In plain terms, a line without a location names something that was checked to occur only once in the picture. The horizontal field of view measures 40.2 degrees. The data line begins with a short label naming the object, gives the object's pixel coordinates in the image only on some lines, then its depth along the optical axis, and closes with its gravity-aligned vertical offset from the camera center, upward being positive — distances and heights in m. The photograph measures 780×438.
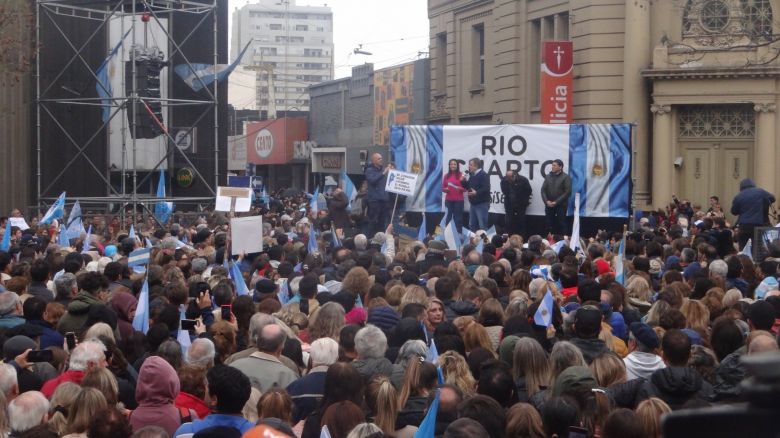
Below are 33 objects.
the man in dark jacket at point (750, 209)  16.34 -0.37
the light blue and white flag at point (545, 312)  8.09 -0.98
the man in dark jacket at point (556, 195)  18.75 -0.19
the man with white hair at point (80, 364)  6.34 -1.09
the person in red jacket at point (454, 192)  19.66 -0.15
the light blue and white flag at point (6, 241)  14.39 -0.80
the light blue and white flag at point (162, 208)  23.62 -0.58
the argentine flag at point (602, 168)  19.00 +0.29
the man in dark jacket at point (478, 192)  19.41 -0.15
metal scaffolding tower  25.41 +2.34
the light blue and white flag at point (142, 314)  8.45 -1.06
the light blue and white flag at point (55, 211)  18.09 -0.51
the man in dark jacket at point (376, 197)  19.98 -0.26
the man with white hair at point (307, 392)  6.34 -1.25
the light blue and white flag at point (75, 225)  17.52 -0.72
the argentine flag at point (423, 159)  20.55 +0.48
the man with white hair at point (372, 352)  6.60 -1.06
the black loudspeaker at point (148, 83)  26.27 +2.46
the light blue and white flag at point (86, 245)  14.14 -0.85
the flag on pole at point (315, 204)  22.10 -0.46
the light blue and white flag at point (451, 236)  15.06 -0.74
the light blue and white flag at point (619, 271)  11.84 -0.97
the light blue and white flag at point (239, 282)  10.52 -0.98
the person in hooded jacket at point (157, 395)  5.69 -1.15
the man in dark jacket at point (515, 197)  19.22 -0.24
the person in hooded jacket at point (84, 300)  8.29 -0.96
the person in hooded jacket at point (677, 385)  6.04 -1.14
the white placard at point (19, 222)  17.73 -0.67
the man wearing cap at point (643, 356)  6.81 -1.11
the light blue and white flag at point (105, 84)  24.83 +2.34
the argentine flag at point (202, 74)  27.00 +2.78
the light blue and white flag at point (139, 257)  12.25 -0.86
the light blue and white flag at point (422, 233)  16.41 -0.77
